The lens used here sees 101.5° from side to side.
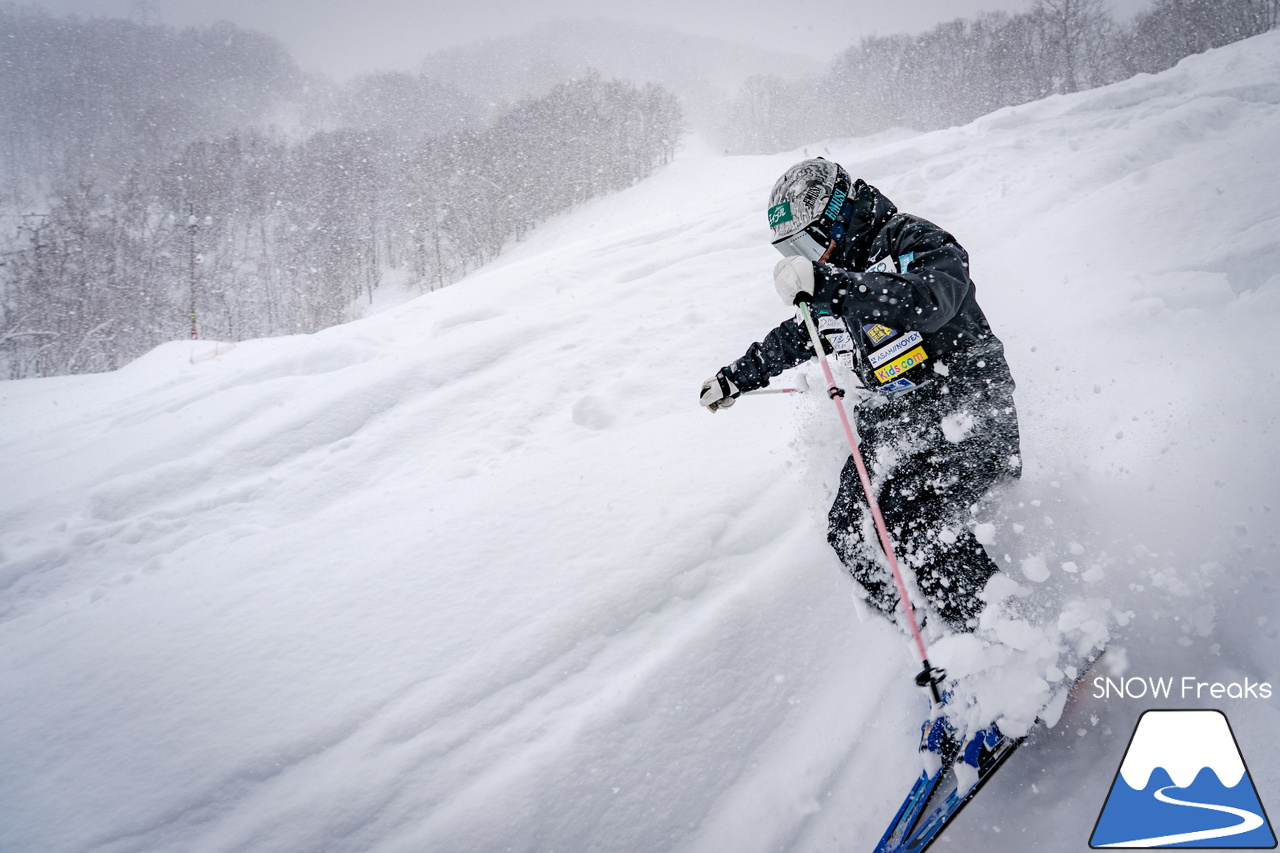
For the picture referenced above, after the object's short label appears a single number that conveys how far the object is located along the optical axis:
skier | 2.19
